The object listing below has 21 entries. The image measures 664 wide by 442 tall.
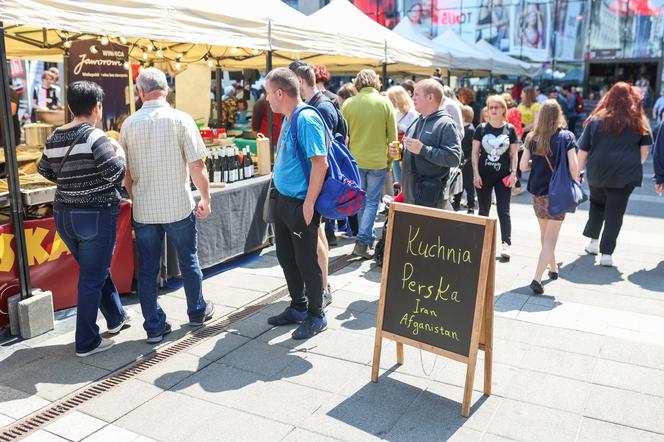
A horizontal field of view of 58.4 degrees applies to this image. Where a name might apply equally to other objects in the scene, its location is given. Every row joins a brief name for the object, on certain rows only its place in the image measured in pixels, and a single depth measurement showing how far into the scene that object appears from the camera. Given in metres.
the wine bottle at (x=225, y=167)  5.65
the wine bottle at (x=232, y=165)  5.73
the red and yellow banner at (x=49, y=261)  4.01
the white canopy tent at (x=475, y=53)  14.74
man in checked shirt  3.75
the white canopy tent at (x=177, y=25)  3.75
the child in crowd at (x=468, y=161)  7.61
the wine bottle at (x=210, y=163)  5.56
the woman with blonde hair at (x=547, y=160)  4.90
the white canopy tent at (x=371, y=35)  8.08
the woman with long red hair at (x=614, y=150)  5.50
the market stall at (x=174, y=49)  3.91
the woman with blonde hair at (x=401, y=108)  7.02
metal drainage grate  3.01
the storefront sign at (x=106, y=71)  5.68
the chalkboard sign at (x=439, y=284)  3.02
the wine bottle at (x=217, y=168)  5.59
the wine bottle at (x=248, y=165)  5.97
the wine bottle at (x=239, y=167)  5.86
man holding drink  4.35
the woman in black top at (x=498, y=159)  5.84
